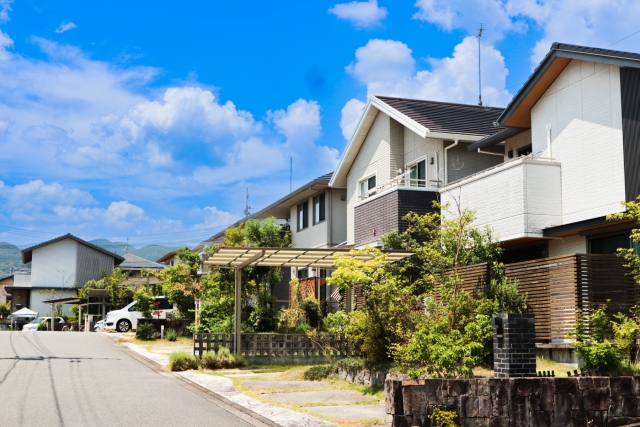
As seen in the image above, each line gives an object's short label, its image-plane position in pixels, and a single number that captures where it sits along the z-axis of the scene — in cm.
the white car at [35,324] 5450
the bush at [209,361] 1981
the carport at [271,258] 1886
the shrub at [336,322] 2049
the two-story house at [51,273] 6975
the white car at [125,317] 4150
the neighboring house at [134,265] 7740
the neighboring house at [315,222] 3095
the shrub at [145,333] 3269
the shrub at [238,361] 2039
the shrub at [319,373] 1744
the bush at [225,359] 2016
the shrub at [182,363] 1972
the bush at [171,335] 3197
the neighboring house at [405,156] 2241
